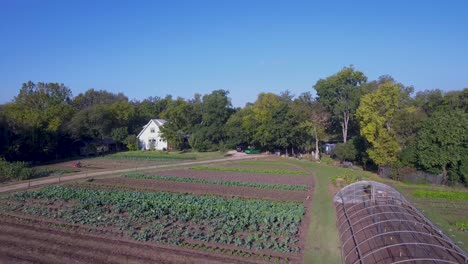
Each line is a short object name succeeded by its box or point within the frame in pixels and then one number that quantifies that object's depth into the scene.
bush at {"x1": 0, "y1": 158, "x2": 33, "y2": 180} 33.34
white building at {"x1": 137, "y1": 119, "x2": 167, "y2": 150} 63.69
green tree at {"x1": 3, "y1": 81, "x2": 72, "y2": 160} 46.59
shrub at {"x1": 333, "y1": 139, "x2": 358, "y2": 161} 41.12
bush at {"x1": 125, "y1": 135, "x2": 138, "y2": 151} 62.75
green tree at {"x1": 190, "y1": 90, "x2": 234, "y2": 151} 58.09
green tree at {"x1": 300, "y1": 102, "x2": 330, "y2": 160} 50.25
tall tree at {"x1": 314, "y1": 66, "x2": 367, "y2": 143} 51.62
